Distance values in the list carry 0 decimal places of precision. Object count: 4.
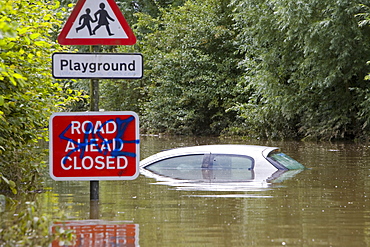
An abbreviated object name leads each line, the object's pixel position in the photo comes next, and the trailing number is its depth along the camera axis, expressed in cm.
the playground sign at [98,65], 1594
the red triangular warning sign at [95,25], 1582
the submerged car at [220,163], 2730
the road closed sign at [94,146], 1611
